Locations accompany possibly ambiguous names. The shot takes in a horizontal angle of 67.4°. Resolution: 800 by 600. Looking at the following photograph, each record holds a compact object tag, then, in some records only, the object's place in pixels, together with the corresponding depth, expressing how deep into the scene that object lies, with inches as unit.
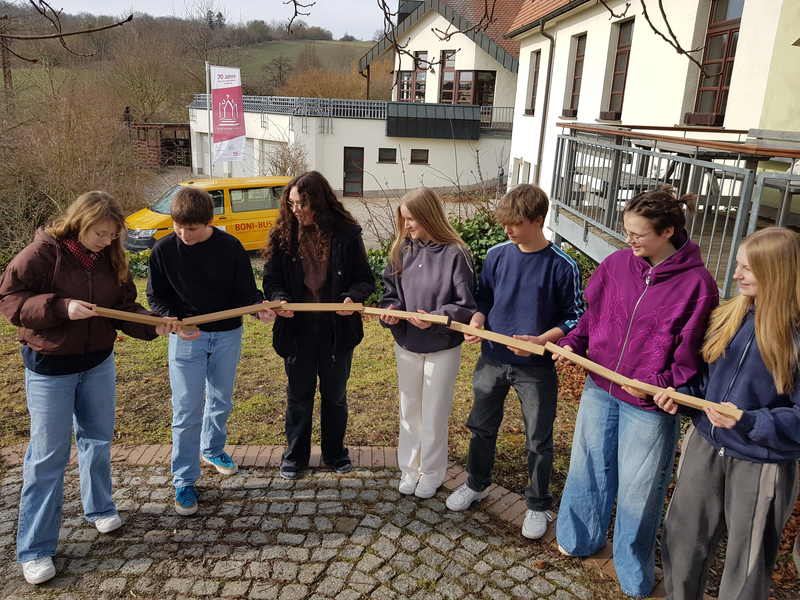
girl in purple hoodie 112.9
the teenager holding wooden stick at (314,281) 156.4
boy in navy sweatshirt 135.7
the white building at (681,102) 274.8
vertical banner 696.6
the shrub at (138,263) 506.9
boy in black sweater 147.5
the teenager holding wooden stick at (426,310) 147.9
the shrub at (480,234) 361.4
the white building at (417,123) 1192.8
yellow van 584.7
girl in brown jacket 123.3
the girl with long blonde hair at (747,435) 99.1
